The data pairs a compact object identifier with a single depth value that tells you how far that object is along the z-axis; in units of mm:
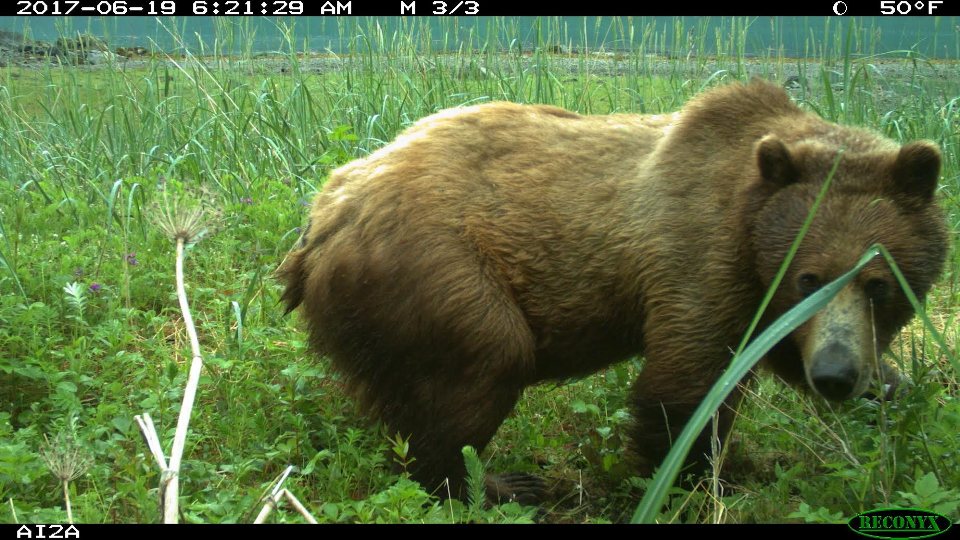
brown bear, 4039
